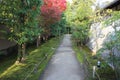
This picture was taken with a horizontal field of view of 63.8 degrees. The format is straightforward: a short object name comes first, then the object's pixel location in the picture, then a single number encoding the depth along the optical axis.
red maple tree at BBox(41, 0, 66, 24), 13.31
